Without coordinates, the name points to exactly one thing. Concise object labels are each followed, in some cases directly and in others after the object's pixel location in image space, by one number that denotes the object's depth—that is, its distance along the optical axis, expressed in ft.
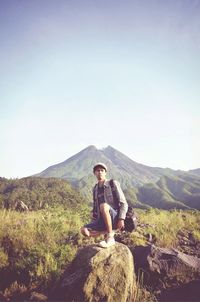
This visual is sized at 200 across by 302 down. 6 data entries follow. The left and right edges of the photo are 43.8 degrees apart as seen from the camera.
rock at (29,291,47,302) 12.99
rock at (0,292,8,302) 13.52
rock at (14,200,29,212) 33.25
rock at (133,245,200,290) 15.07
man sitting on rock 14.89
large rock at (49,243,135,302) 12.80
